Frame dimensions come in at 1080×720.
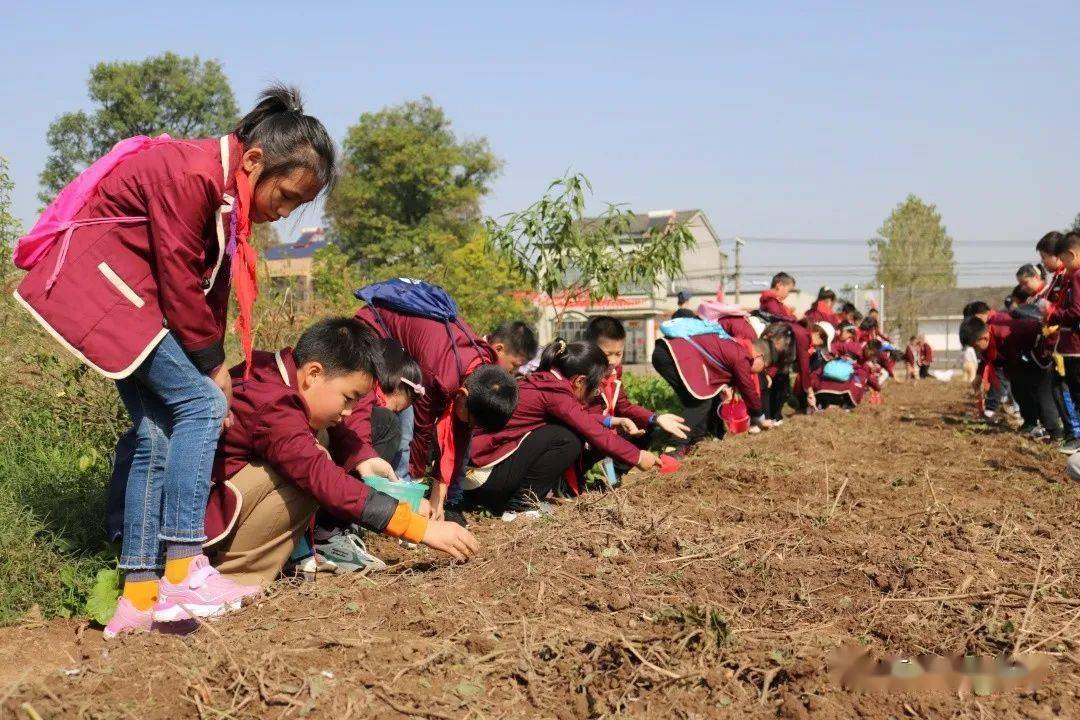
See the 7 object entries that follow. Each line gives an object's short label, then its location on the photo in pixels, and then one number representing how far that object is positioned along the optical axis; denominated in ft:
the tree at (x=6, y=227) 23.39
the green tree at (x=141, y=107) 134.10
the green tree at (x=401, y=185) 143.54
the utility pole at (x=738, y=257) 140.46
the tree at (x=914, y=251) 185.88
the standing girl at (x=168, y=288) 10.63
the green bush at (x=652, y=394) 44.75
